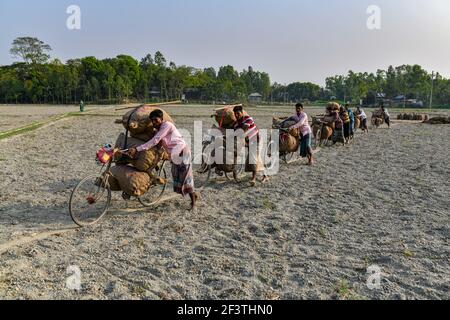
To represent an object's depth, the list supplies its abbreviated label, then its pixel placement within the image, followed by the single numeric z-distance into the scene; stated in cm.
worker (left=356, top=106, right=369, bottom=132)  2050
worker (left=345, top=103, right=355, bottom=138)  1636
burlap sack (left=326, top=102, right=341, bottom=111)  1412
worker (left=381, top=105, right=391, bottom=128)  2419
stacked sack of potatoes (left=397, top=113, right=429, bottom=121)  3284
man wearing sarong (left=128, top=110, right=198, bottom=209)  601
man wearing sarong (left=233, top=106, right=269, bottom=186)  812
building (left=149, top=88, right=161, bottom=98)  9550
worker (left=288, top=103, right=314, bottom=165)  1033
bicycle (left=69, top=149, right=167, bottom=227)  562
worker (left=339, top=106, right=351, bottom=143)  1545
